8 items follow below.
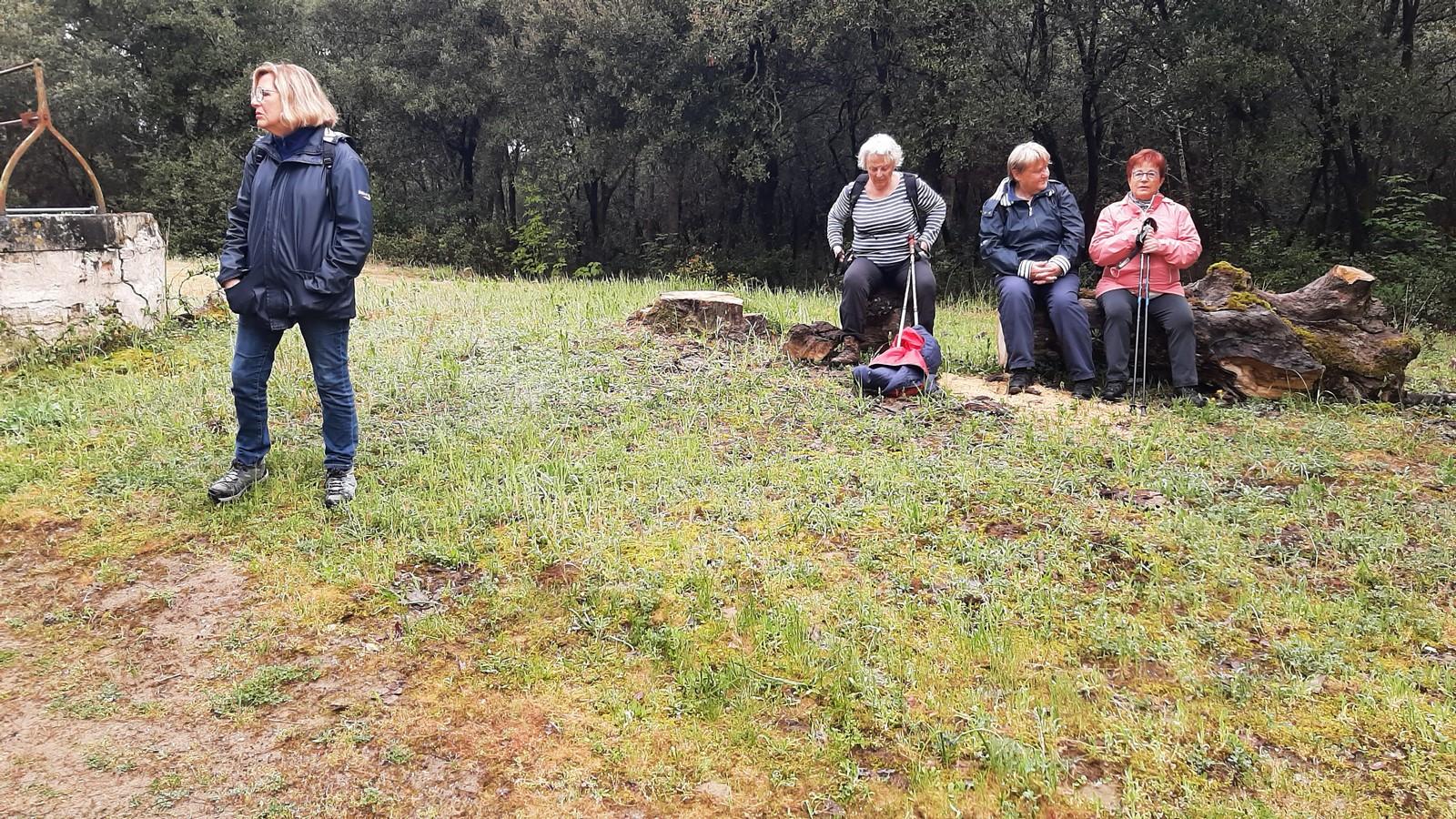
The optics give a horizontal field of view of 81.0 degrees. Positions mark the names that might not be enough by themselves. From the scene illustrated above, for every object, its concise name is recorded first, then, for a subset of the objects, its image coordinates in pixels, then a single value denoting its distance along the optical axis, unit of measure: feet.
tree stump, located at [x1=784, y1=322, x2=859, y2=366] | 19.95
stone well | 18.62
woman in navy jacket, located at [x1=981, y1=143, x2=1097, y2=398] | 18.19
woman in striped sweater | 19.27
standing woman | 11.63
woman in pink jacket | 17.69
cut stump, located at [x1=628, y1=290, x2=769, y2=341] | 21.90
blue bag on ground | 17.25
